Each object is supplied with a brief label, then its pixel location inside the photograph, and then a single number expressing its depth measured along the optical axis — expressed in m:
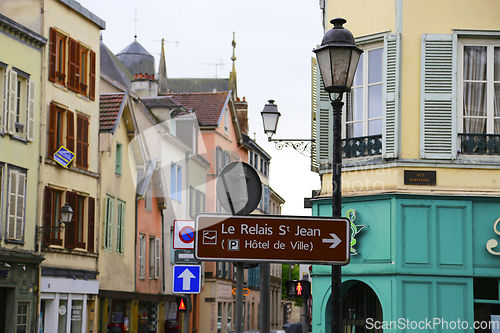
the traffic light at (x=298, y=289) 19.56
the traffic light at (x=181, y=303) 17.50
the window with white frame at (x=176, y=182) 40.33
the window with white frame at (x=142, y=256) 34.22
